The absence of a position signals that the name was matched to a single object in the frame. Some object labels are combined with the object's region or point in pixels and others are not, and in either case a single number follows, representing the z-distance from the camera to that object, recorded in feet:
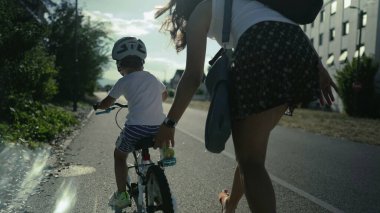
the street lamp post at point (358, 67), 108.37
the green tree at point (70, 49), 102.73
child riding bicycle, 12.49
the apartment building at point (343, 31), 118.32
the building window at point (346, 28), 136.98
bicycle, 10.75
